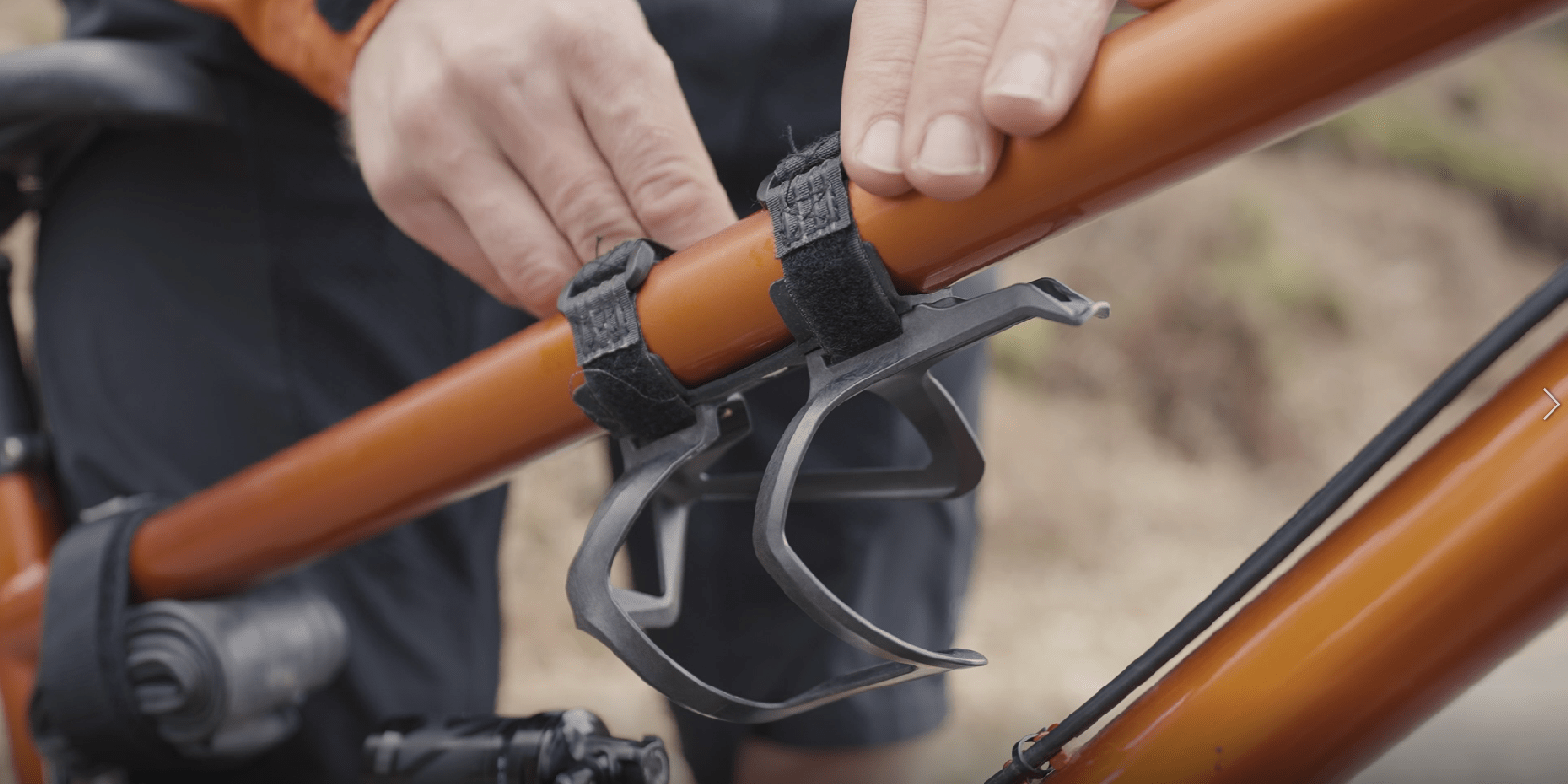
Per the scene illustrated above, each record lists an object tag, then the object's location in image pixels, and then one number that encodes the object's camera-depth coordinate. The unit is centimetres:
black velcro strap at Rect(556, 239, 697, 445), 48
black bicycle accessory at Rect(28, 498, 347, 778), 65
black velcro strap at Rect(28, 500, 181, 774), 65
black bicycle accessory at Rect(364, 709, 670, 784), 56
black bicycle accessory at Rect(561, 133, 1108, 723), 41
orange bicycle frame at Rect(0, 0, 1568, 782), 36
